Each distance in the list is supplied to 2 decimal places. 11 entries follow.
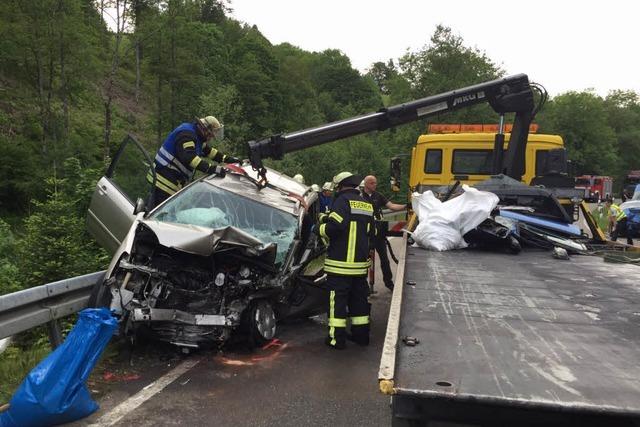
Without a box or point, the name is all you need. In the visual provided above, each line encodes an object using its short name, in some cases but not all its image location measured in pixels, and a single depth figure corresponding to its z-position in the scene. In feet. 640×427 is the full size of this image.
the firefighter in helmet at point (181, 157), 21.99
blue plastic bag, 10.77
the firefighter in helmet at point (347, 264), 17.30
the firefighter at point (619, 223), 51.85
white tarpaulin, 21.08
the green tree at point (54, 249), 20.54
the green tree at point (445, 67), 101.40
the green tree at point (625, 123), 249.55
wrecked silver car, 15.05
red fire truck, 152.97
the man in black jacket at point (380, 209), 25.00
